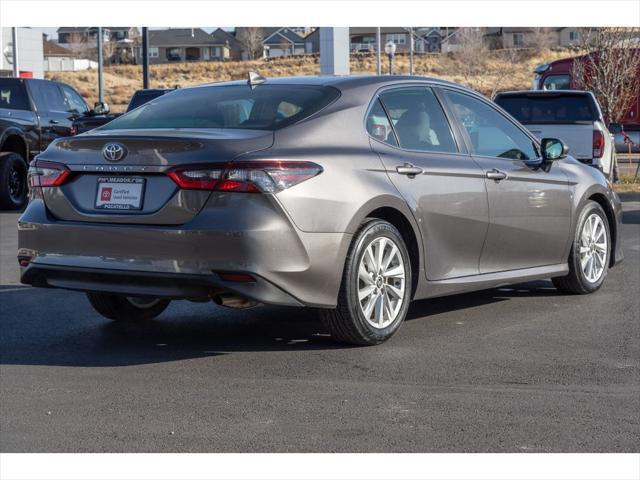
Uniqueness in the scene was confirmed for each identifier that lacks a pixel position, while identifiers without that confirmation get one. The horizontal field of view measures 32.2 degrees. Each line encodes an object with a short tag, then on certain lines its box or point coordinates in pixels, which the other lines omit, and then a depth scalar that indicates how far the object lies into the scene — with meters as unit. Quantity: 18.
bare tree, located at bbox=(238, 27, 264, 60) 116.75
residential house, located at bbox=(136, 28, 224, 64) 128.27
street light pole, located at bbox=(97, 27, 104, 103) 41.56
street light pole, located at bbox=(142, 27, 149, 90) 30.79
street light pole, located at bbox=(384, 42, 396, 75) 39.43
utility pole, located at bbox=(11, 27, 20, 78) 38.59
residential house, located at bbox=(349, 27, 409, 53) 111.74
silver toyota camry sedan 5.96
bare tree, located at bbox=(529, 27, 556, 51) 93.62
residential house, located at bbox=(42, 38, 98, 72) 115.94
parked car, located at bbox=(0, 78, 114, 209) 16.78
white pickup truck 15.54
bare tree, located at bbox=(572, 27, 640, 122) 22.23
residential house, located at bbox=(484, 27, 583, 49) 100.44
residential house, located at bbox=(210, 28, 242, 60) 129.75
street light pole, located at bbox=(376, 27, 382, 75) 40.38
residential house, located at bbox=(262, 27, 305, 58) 125.97
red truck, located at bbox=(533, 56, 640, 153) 26.55
